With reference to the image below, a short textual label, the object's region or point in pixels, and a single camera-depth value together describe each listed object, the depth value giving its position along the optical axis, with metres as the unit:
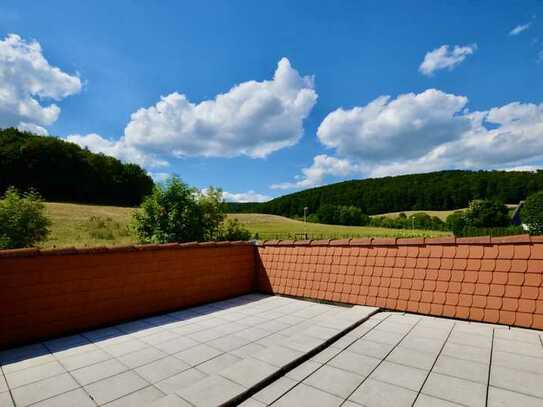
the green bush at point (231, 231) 14.18
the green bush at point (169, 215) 10.45
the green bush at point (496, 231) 20.71
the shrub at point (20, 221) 10.13
